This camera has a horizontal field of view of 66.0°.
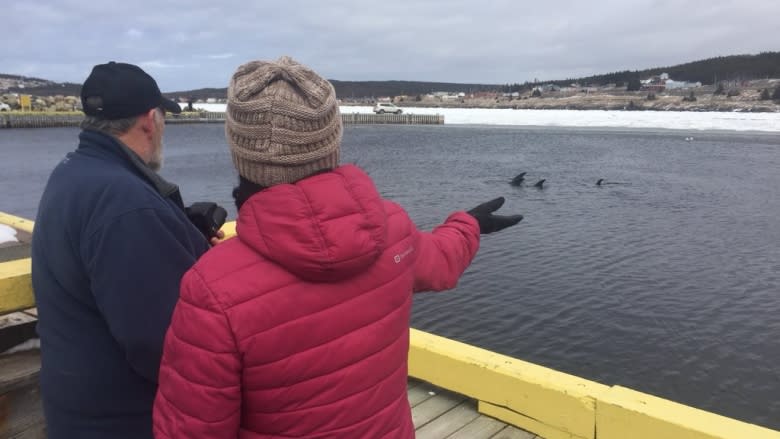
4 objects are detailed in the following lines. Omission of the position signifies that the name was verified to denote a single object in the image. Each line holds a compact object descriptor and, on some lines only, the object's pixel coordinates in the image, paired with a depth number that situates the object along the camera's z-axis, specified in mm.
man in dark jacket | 1772
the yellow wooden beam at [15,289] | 2963
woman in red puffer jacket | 1346
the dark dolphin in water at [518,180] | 27375
